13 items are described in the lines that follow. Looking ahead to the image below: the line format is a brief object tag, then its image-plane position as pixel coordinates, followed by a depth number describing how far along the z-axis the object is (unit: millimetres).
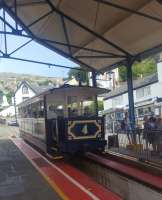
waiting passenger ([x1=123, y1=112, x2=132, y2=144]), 7421
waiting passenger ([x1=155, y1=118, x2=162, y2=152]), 6122
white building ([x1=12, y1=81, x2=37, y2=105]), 46469
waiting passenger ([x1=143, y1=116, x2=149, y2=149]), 6477
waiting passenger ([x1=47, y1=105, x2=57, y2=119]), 7873
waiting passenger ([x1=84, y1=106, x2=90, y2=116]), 7932
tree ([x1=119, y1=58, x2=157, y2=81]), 35375
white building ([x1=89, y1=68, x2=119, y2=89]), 33026
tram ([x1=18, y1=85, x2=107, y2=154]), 7414
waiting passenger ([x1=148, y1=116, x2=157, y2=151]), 6271
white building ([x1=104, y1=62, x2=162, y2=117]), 18139
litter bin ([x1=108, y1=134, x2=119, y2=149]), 8380
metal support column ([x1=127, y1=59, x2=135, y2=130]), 8771
